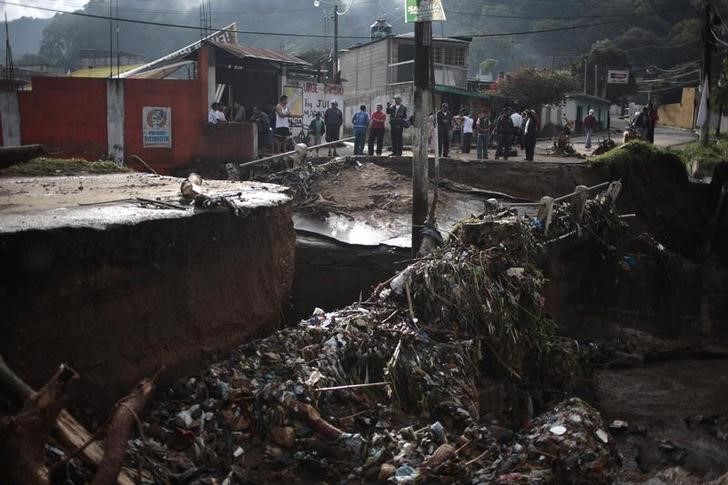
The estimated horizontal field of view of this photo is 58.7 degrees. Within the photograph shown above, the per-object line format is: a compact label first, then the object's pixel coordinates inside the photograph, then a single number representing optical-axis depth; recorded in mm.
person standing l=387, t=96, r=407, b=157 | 14305
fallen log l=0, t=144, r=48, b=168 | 4324
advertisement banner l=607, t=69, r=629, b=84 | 34969
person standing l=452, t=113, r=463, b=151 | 18609
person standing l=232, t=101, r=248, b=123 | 16780
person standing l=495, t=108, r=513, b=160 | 15844
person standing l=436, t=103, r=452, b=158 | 15727
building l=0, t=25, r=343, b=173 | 14000
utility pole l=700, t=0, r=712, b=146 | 17519
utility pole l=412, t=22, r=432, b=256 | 8266
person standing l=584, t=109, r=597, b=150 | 22953
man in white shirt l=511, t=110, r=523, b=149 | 16797
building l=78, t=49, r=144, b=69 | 36450
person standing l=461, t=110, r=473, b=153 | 17750
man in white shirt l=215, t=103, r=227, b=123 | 14964
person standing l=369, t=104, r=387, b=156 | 14594
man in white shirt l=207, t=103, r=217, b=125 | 14906
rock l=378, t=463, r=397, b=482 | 3648
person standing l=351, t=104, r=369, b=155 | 14875
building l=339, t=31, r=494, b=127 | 27031
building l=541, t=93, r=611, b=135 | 30750
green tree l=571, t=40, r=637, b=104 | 35406
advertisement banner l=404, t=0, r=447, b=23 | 7875
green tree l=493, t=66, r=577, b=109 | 28172
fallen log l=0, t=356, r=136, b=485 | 2326
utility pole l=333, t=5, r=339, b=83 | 27141
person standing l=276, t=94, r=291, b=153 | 14953
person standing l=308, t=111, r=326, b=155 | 17406
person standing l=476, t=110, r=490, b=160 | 16766
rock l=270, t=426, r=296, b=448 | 3805
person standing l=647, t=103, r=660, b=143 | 18969
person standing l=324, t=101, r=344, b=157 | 15750
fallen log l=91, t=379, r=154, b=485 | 2361
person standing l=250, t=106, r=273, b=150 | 15438
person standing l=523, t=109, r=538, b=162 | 15305
